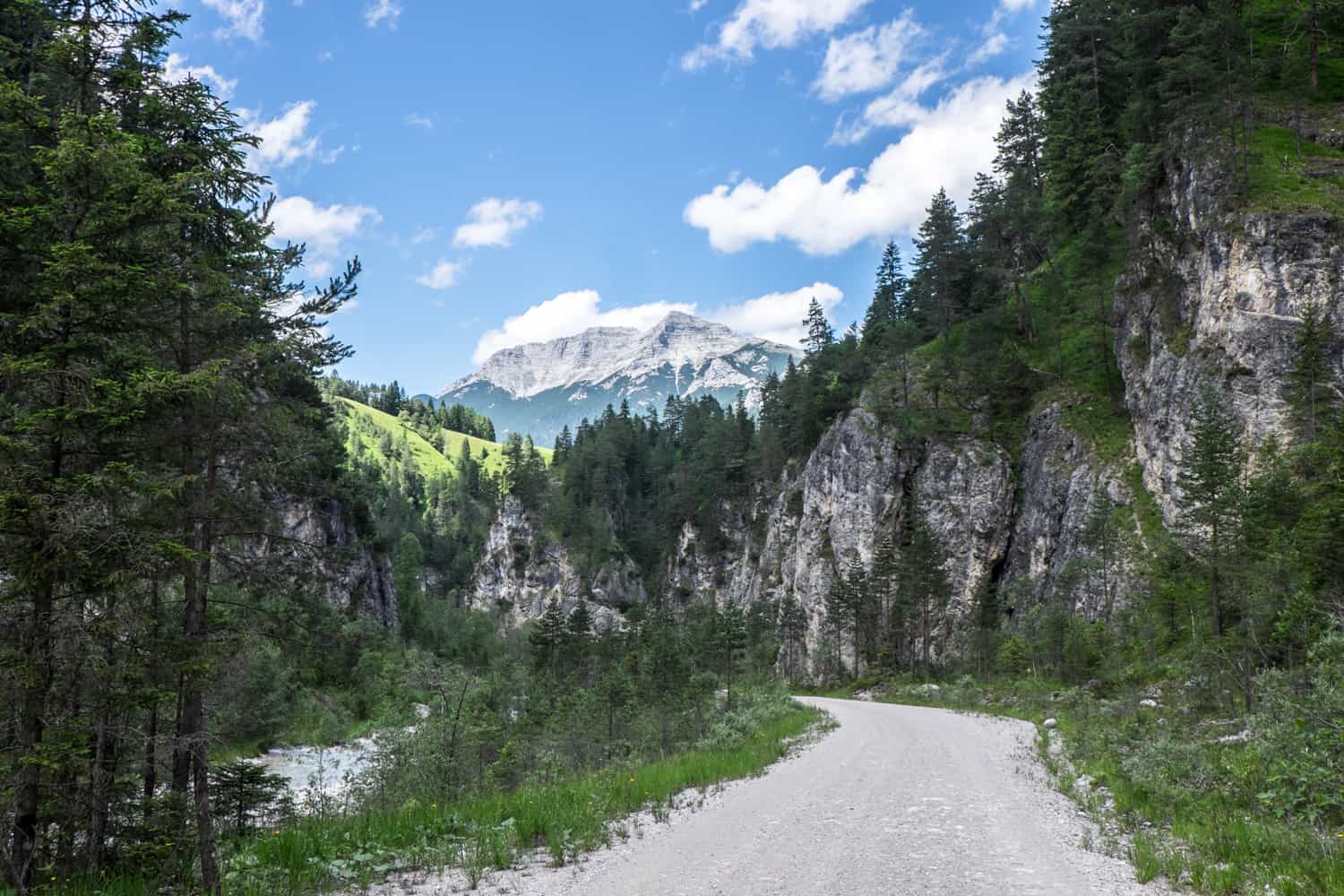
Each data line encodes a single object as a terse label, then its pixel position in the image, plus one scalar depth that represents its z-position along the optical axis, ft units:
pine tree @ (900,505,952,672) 181.57
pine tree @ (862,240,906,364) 274.77
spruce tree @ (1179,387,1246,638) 85.92
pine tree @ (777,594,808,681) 224.12
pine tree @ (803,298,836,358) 297.33
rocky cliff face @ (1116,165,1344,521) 110.01
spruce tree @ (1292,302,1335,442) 104.22
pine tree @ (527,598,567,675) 190.49
